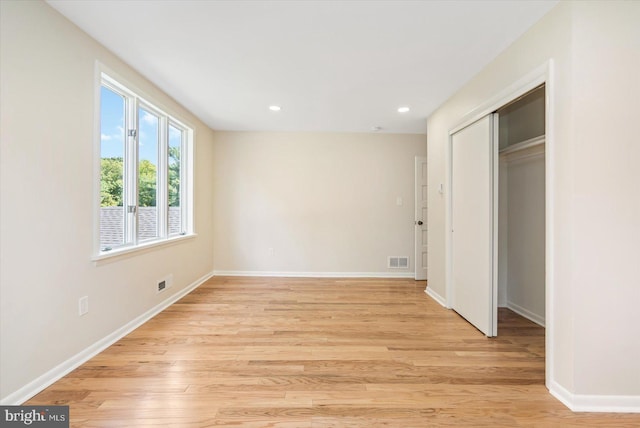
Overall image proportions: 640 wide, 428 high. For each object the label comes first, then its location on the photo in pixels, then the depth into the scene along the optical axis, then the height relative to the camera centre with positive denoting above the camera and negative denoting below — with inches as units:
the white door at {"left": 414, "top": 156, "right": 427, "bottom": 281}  203.0 -3.2
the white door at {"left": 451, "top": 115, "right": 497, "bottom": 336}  110.5 -4.2
